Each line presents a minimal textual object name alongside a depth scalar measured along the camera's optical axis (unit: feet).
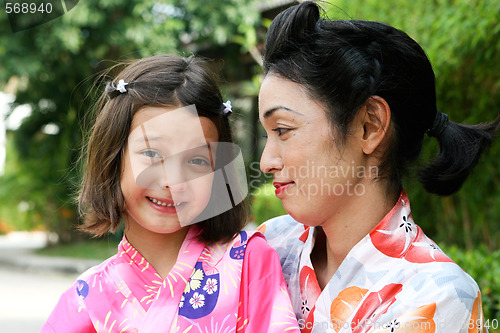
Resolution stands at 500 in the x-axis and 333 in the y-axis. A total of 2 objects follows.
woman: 3.32
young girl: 3.40
